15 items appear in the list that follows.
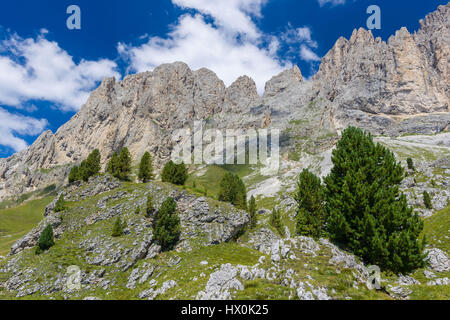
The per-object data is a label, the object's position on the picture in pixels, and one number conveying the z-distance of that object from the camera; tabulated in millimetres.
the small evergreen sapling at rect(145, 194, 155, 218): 48938
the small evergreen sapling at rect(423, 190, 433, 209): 77812
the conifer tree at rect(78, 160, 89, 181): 57369
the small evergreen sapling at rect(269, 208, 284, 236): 74931
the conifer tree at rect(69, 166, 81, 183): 57531
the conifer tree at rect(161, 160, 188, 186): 60750
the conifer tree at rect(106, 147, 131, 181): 59500
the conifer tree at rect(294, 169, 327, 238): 36875
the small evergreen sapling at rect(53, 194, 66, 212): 47156
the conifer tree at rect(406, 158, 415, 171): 112769
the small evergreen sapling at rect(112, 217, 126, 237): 42656
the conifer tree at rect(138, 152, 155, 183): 63094
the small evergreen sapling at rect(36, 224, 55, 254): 38969
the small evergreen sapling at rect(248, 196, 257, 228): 67175
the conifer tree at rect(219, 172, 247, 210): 68562
